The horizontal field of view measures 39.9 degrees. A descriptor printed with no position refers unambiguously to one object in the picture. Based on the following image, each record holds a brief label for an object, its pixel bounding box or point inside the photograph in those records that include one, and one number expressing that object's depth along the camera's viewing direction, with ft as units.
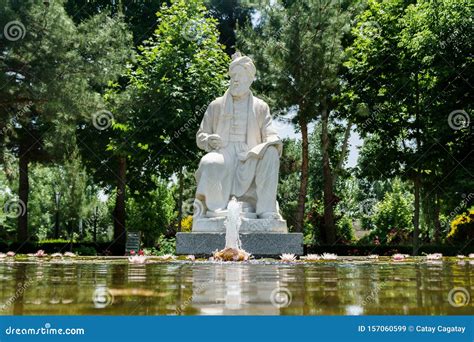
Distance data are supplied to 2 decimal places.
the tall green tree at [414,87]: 67.62
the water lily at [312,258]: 34.35
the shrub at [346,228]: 153.69
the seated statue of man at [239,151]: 37.09
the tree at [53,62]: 58.18
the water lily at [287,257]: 29.85
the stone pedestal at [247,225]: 35.67
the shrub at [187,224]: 110.66
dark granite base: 34.73
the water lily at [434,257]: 35.19
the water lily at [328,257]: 35.17
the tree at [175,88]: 69.97
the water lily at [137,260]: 30.55
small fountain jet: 30.04
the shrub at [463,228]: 67.67
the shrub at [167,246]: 64.82
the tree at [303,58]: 72.74
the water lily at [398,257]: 35.91
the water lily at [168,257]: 33.75
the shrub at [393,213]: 185.47
